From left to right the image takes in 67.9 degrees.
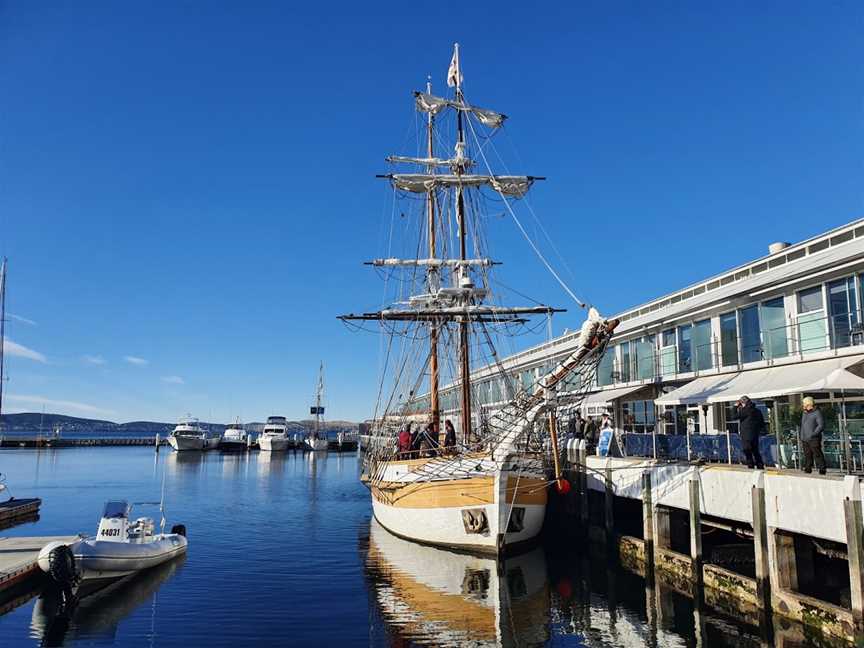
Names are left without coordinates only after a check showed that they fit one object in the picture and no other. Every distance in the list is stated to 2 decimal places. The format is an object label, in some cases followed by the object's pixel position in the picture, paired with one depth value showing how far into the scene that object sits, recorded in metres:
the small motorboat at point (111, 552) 18.05
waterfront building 17.66
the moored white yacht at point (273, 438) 98.75
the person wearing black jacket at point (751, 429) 16.19
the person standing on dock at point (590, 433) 27.99
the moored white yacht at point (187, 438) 95.56
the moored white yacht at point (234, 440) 103.75
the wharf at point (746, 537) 12.66
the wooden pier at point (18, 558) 17.97
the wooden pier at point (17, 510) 32.16
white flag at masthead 36.50
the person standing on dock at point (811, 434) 13.97
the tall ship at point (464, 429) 21.88
